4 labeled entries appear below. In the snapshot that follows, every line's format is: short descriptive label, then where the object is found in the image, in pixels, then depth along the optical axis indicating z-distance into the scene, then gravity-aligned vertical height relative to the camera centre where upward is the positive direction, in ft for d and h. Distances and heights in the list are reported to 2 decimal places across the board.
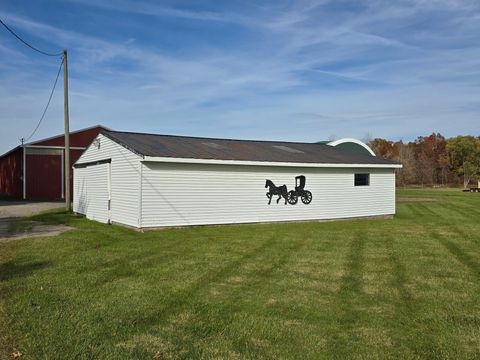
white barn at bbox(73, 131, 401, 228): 49.85 -1.23
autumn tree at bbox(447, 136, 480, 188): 214.48 +7.78
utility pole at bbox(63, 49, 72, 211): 72.95 +10.12
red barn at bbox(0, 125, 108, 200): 106.32 +0.96
